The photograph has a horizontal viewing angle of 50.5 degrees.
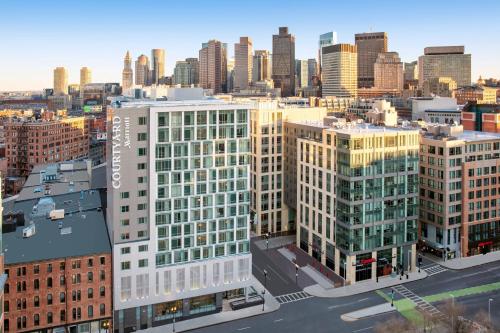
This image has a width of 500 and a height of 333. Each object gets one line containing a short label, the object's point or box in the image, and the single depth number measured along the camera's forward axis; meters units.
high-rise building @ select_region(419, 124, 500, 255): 127.12
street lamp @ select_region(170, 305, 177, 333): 99.25
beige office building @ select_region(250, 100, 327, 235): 148.00
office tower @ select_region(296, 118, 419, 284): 113.00
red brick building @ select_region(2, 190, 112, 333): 88.94
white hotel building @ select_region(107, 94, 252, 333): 95.62
